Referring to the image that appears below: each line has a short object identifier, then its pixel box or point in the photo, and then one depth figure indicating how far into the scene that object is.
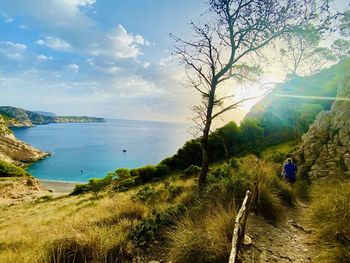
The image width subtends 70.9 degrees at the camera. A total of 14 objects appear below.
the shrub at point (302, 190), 9.73
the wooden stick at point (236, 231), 3.00
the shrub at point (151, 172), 36.46
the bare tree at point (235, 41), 10.05
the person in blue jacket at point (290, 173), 11.21
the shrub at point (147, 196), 10.57
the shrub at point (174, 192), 10.81
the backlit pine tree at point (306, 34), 10.35
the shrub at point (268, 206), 6.43
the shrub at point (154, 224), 5.29
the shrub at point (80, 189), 42.02
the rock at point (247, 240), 4.55
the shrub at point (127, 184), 33.05
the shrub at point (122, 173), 42.00
